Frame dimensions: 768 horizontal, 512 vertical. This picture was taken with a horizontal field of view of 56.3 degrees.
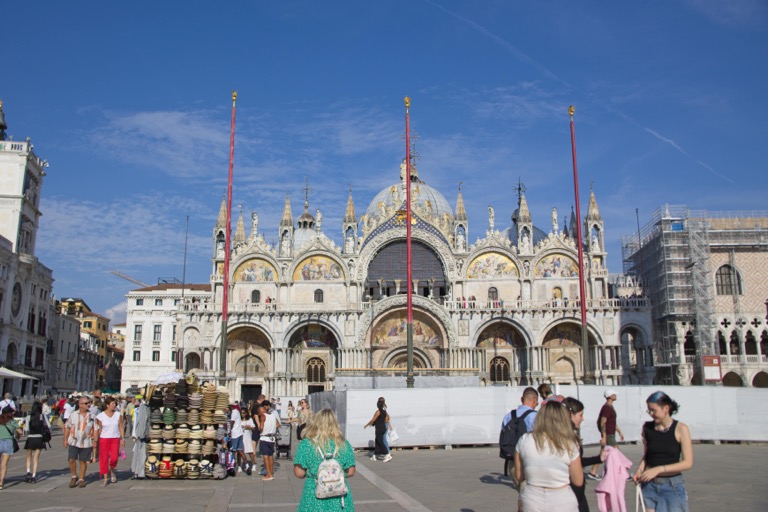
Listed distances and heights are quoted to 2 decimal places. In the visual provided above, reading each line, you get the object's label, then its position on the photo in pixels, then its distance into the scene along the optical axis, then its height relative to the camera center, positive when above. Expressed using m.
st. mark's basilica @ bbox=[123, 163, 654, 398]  46.38 +5.31
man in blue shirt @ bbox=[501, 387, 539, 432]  11.11 -0.20
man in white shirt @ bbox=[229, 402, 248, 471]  16.23 -0.93
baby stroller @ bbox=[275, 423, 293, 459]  19.66 -1.26
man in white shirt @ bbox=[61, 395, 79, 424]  24.11 -0.48
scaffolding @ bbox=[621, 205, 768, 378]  45.94 +7.76
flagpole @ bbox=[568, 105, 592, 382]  30.57 +6.65
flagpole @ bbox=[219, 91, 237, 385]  28.45 +6.62
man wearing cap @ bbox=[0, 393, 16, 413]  17.76 -0.25
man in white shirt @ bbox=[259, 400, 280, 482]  15.30 -0.99
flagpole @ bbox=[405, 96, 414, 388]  28.27 +6.33
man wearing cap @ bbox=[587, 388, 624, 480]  12.99 -0.57
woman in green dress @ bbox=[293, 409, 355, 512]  6.59 -0.59
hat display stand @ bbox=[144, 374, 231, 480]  14.98 -0.84
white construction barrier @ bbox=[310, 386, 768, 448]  21.19 -0.58
